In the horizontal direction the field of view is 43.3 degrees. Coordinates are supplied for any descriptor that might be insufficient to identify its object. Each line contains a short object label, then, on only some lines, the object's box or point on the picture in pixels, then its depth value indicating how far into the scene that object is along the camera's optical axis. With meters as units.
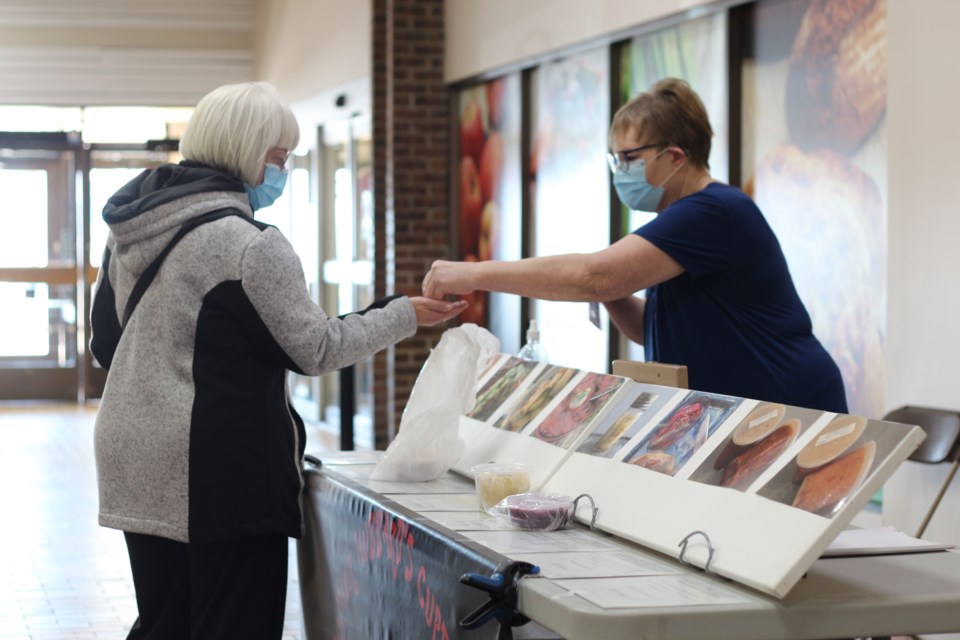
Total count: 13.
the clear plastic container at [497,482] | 2.42
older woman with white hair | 2.41
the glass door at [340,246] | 10.21
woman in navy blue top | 2.71
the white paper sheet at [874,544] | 2.10
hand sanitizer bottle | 3.96
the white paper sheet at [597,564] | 1.92
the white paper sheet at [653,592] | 1.74
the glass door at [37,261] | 13.12
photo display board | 1.79
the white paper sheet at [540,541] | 2.10
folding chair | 4.12
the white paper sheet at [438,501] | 2.51
